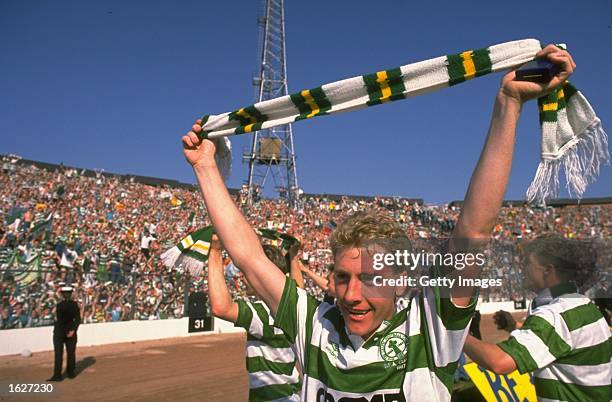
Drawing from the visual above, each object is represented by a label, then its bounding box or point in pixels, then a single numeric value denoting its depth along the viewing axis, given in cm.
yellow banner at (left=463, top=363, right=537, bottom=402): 480
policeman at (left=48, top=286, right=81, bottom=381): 1012
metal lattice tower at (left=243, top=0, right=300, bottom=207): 4031
